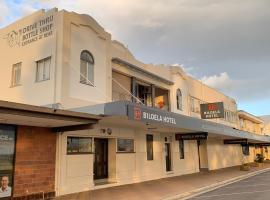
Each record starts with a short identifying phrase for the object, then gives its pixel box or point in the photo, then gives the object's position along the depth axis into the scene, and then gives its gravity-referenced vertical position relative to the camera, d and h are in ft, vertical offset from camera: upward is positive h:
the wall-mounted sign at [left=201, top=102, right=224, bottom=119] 80.55 +10.56
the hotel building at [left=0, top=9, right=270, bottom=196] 45.65 +9.28
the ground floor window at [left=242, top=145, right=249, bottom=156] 143.66 +0.74
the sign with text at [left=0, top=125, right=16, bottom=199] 37.99 -0.38
